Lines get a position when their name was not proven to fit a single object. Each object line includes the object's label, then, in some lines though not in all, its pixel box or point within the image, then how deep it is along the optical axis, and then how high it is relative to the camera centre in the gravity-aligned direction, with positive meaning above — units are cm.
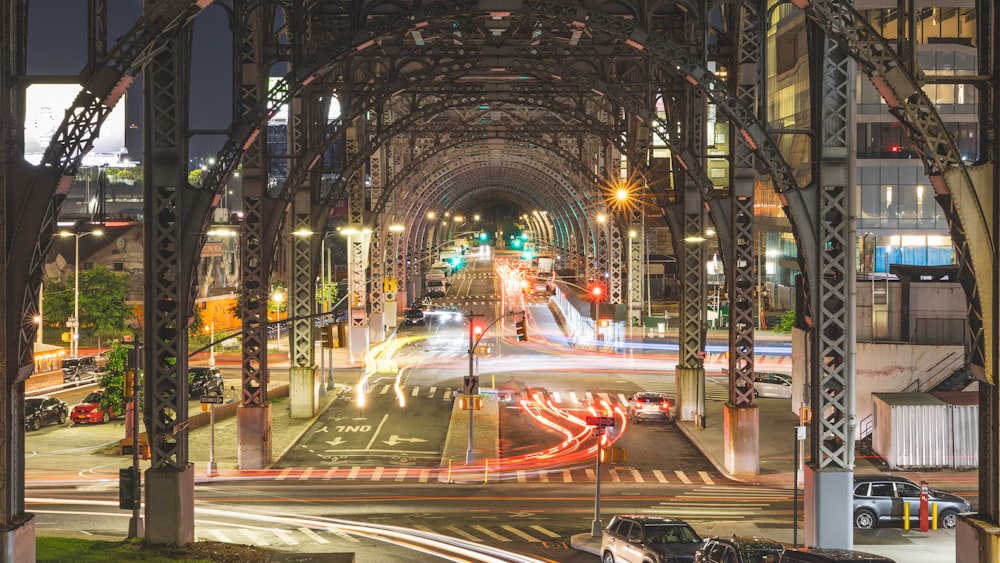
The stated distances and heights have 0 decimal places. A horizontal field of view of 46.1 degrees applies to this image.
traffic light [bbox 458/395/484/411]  4311 -360
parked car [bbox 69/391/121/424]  5259 -478
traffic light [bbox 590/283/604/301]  7649 +99
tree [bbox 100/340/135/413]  4953 -306
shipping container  4044 -441
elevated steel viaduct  1956 +330
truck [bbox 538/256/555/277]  15338 +531
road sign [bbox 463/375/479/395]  4466 -298
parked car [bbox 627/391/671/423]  5122 -448
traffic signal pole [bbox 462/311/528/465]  4244 -334
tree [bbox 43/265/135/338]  7925 +36
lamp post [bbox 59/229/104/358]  6791 -143
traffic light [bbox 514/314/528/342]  5469 -110
